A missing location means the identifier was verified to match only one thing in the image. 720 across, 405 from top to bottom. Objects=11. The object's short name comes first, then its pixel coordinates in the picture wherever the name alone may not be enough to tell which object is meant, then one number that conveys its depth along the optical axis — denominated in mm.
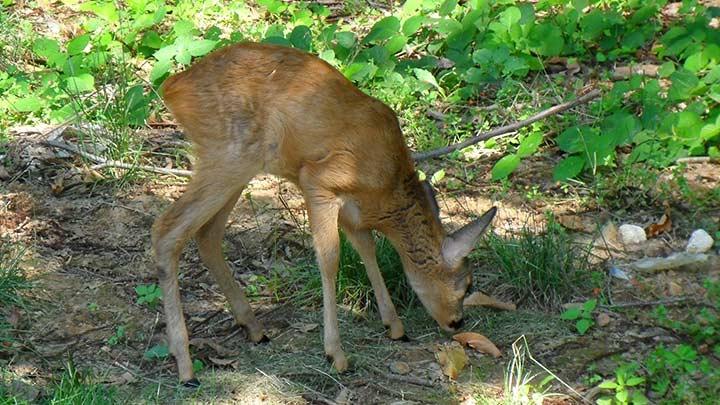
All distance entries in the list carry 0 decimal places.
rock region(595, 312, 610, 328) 13141
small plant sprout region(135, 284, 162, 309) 13367
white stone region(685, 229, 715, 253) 14406
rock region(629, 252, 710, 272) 14109
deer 12148
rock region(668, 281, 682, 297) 13687
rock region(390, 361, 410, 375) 12422
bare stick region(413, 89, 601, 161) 16453
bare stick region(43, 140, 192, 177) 16000
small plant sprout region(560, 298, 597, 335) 12867
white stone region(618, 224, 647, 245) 14734
